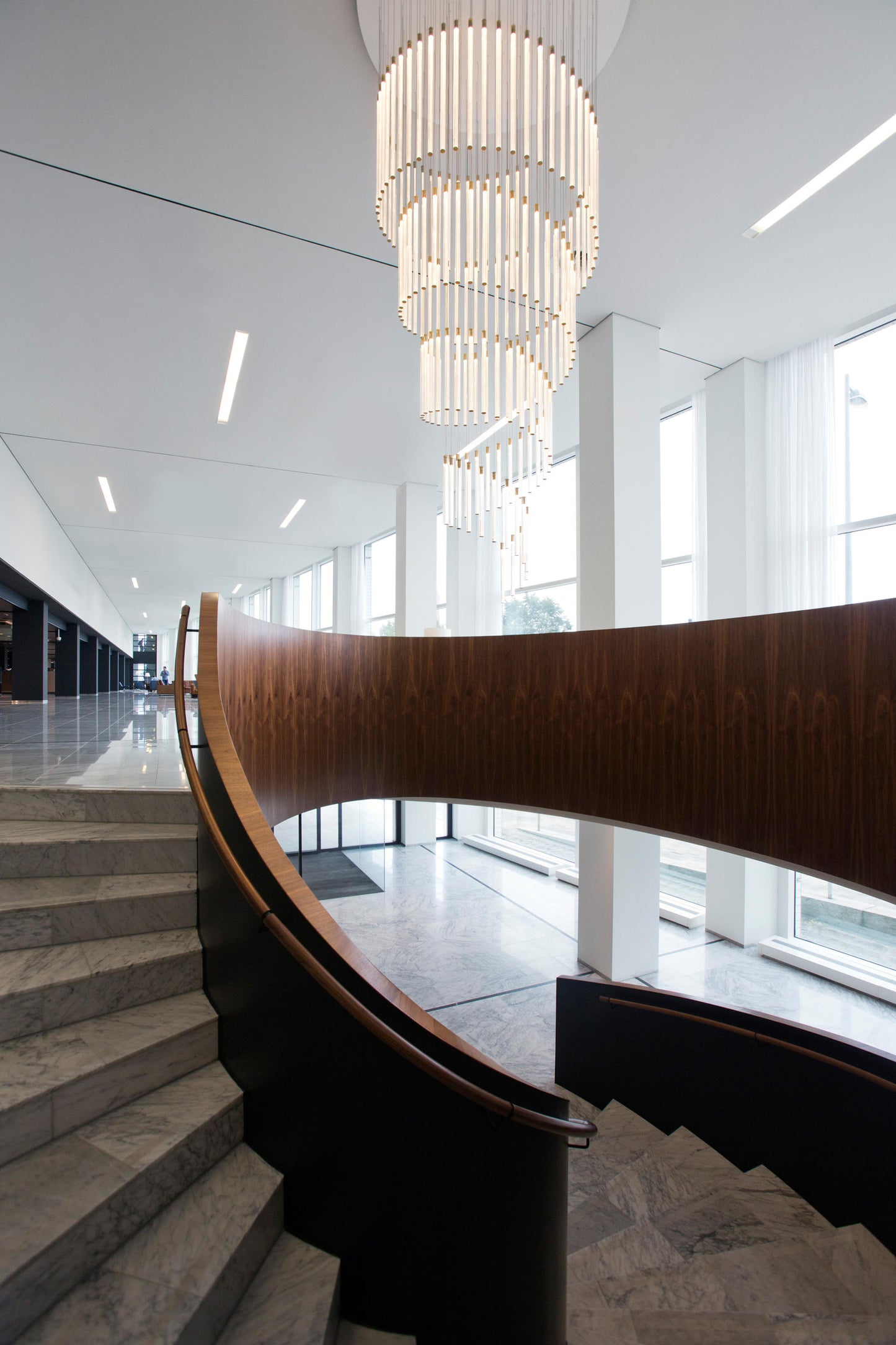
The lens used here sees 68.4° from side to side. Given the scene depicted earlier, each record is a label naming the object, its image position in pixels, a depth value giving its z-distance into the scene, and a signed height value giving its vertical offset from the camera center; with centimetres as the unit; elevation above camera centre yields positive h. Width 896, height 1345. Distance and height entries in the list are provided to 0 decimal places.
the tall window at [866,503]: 554 +154
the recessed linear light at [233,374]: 595 +306
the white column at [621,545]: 540 +114
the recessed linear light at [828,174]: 368 +306
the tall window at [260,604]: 1994 +249
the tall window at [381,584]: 1305 +199
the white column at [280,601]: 1792 +222
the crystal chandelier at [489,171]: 275 +226
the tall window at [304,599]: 1647 +213
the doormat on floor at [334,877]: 875 -277
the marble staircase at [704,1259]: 251 -276
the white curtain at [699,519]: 687 +172
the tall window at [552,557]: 870 +169
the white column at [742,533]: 633 +145
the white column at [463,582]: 1040 +158
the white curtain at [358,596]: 1352 +178
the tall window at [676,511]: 719 +190
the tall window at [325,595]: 1534 +206
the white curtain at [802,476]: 586 +190
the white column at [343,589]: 1361 +193
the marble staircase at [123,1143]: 178 -149
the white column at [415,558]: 970 +185
